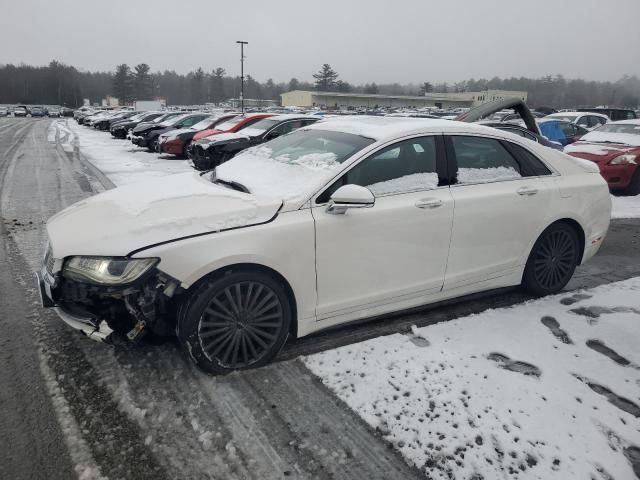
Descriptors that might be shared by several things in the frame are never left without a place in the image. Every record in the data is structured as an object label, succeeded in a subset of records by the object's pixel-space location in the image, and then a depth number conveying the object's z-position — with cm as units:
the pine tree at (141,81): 10900
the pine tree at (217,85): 12306
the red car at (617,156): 946
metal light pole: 5075
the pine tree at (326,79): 11975
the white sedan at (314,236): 268
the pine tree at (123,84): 10650
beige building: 9756
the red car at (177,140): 1470
